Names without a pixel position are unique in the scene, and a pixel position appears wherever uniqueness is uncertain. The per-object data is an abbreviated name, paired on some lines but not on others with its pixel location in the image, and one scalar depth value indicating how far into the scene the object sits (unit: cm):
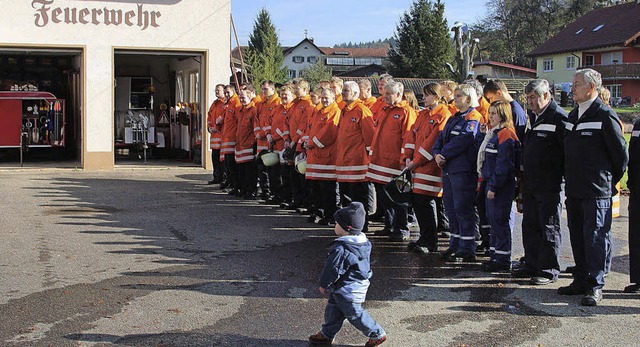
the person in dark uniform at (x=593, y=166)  754
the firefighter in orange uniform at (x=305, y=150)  1241
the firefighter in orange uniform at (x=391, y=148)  1056
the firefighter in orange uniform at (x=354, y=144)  1135
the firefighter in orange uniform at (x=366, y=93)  1239
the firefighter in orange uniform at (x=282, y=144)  1383
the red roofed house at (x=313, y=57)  13225
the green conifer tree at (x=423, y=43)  6375
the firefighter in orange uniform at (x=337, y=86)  1248
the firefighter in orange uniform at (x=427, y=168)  978
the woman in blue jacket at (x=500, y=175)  855
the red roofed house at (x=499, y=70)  7188
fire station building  2017
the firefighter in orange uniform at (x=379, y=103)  1189
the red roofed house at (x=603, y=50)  6312
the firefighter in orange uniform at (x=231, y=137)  1579
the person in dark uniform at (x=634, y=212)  783
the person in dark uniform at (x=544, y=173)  812
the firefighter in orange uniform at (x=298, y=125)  1336
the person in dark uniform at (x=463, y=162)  918
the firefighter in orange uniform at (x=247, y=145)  1516
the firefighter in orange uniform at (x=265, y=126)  1445
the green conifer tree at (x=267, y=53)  4993
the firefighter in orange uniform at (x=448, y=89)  1002
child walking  600
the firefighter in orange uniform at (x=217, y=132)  1647
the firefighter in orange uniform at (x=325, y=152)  1190
